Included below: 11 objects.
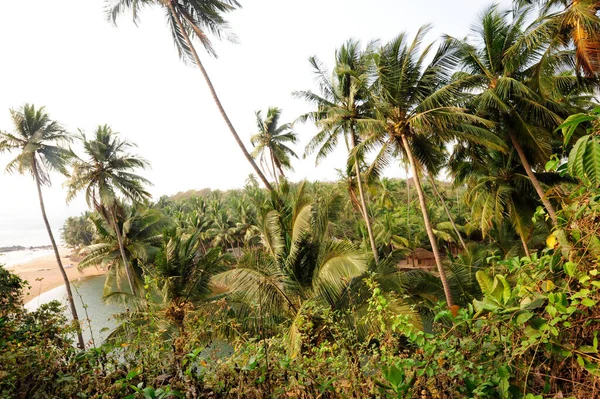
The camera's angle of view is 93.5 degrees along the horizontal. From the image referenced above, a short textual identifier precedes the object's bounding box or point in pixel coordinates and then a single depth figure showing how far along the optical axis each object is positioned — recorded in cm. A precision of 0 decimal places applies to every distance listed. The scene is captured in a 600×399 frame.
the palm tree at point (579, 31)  596
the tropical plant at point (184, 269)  962
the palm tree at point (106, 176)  1342
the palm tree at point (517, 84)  826
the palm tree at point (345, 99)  1039
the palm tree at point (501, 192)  1087
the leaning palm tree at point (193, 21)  991
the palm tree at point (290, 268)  626
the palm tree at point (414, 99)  761
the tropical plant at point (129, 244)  1488
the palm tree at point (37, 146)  1239
